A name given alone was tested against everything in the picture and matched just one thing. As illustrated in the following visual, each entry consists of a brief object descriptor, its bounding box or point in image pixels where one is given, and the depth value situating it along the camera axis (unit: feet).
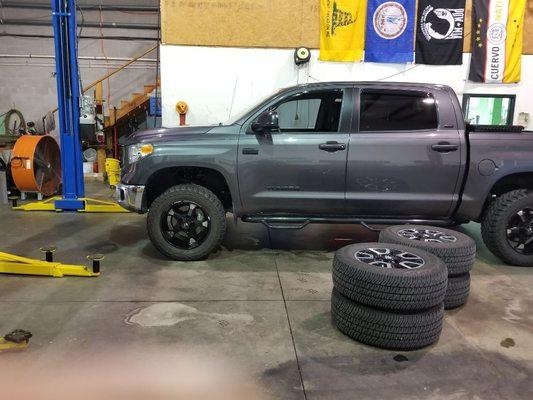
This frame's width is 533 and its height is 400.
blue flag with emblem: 29.40
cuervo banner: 29.48
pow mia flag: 29.45
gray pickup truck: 15.19
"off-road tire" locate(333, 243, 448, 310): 9.62
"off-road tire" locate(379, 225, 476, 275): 11.82
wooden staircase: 39.81
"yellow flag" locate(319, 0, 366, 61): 29.19
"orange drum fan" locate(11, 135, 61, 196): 25.89
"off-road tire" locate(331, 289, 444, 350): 9.80
